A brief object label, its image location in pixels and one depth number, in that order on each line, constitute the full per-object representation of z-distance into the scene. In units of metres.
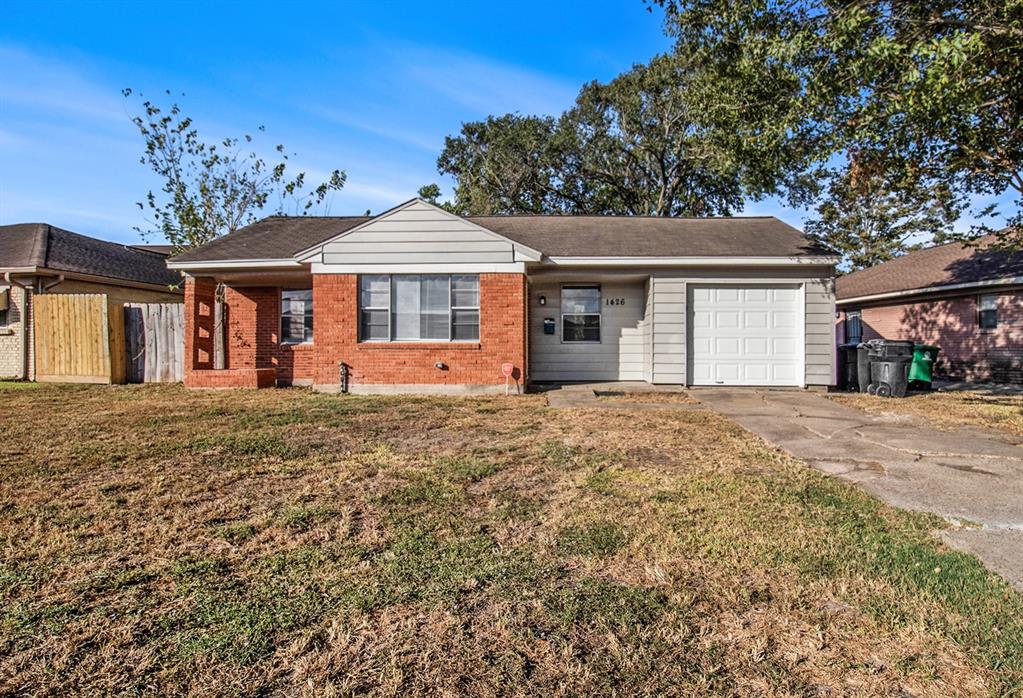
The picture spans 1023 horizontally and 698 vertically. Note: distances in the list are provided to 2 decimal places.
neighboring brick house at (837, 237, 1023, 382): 14.85
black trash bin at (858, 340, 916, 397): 10.82
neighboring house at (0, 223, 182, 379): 13.73
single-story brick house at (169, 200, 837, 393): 10.85
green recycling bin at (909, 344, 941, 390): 11.81
